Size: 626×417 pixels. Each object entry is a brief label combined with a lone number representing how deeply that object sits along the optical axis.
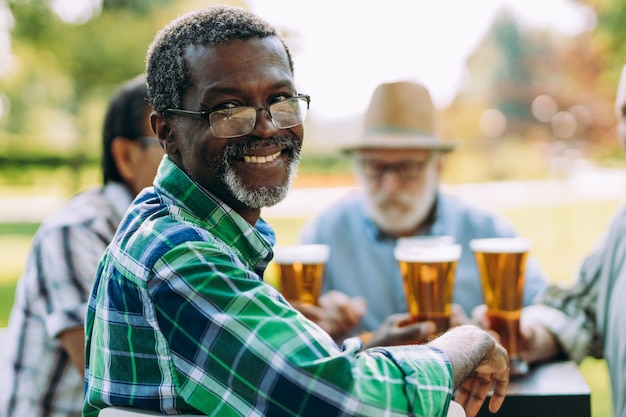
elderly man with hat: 3.13
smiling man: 1.18
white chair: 1.34
